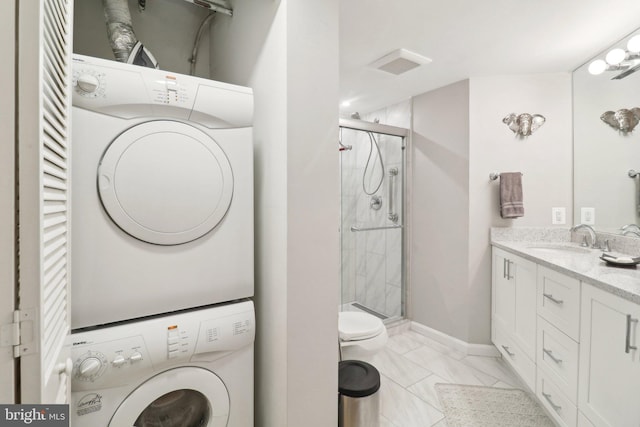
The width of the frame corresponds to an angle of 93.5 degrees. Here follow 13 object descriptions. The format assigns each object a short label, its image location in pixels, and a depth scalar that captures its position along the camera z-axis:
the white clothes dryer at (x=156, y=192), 0.98
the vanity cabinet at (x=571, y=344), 1.19
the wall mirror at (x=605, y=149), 1.94
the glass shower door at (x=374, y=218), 3.03
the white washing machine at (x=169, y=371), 0.98
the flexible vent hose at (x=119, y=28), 1.28
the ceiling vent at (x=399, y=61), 2.13
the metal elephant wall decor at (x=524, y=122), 2.44
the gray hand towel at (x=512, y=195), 2.37
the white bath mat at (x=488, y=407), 1.76
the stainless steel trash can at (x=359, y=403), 1.43
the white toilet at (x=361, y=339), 1.81
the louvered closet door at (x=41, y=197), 0.55
